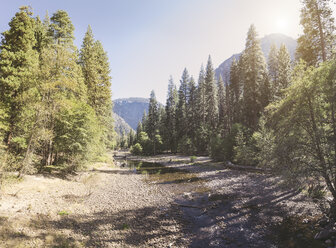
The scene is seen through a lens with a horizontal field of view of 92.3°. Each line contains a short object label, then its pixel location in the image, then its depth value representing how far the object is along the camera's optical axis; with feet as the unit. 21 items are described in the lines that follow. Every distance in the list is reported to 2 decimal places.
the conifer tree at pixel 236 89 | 123.03
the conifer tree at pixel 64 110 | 45.65
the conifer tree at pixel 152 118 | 213.66
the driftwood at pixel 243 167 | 65.82
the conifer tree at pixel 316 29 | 52.95
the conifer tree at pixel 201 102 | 166.40
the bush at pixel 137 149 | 183.15
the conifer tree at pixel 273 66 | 105.35
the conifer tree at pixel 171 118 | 186.79
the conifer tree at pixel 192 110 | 172.07
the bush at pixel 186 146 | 146.52
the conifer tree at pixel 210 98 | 165.85
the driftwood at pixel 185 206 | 37.32
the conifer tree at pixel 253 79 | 100.22
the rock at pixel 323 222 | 25.85
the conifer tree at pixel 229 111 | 142.01
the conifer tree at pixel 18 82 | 41.98
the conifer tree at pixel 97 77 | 75.20
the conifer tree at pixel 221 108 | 152.82
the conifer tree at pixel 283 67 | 94.48
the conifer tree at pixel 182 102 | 188.75
